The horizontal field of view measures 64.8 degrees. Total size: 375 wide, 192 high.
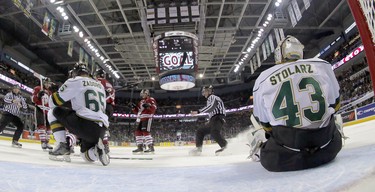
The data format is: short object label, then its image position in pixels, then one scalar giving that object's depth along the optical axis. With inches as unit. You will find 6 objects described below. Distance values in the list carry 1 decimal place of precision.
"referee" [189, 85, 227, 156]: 241.4
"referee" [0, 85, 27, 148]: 269.6
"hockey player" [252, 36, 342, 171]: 83.7
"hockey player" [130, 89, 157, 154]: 288.2
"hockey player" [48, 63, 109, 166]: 139.5
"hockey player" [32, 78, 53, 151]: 257.9
